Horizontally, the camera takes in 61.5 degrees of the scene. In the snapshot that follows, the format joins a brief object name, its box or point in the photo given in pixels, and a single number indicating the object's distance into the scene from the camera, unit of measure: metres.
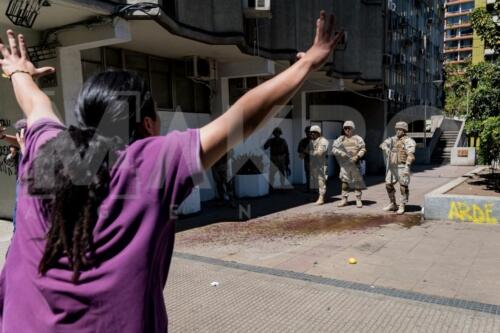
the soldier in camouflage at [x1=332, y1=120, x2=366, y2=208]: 9.32
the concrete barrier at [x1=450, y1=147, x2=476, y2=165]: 19.67
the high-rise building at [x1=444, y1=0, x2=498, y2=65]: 78.75
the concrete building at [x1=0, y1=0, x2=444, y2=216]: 6.64
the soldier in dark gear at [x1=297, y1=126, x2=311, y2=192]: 11.10
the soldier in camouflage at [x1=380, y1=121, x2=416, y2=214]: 8.26
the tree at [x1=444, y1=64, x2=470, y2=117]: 11.54
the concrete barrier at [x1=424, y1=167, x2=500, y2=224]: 7.21
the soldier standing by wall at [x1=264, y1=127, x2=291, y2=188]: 11.68
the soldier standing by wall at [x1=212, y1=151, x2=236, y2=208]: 9.62
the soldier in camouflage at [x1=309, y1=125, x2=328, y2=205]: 10.16
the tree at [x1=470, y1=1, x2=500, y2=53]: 10.00
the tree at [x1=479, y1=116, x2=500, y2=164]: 8.81
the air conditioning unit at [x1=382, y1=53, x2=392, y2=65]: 16.24
